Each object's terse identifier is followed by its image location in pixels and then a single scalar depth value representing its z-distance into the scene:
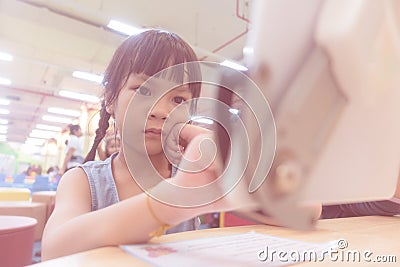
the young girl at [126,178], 0.39
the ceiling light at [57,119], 9.94
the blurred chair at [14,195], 3.13
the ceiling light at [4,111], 9.31
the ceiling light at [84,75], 5.40
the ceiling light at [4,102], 8.13
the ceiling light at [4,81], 6.41
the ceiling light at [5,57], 5.01
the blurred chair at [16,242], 1.17
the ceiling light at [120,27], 3.44
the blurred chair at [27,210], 2.32
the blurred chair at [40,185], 5.03
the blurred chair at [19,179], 6.79
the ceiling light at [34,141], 14.38
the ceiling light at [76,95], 7.02
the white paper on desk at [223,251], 0.36
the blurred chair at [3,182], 6.21
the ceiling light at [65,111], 8.85
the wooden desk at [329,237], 0.35
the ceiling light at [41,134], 12.67
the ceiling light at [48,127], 11.39
